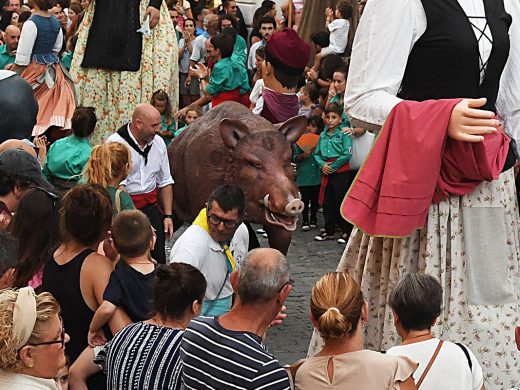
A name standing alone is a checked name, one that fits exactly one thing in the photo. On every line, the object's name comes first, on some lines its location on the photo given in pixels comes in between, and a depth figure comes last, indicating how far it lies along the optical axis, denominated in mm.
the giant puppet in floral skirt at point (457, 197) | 4879
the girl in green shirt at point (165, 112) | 10891
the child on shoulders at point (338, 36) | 13632
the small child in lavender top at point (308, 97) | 11883
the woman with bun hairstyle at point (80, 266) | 5203
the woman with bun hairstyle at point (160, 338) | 4406
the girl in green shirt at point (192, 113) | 11297
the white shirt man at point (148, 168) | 7609
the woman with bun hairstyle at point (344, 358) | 3980
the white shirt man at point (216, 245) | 5836
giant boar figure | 7086
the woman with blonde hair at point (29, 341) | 3732
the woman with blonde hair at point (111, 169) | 6598
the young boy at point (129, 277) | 5121
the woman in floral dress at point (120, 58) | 10727
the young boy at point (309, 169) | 10789
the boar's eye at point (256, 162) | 7141
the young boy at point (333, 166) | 10398
